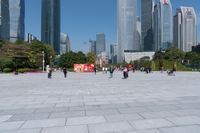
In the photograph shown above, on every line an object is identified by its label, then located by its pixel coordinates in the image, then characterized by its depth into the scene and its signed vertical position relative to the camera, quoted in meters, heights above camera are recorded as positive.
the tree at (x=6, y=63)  41.21 +0.91
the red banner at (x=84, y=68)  42.31 -0.36
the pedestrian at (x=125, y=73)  18.26 -0.72
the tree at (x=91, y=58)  62.23 +3.42
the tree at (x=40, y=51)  46.81 +4.73
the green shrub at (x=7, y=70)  39.80 -0.88
